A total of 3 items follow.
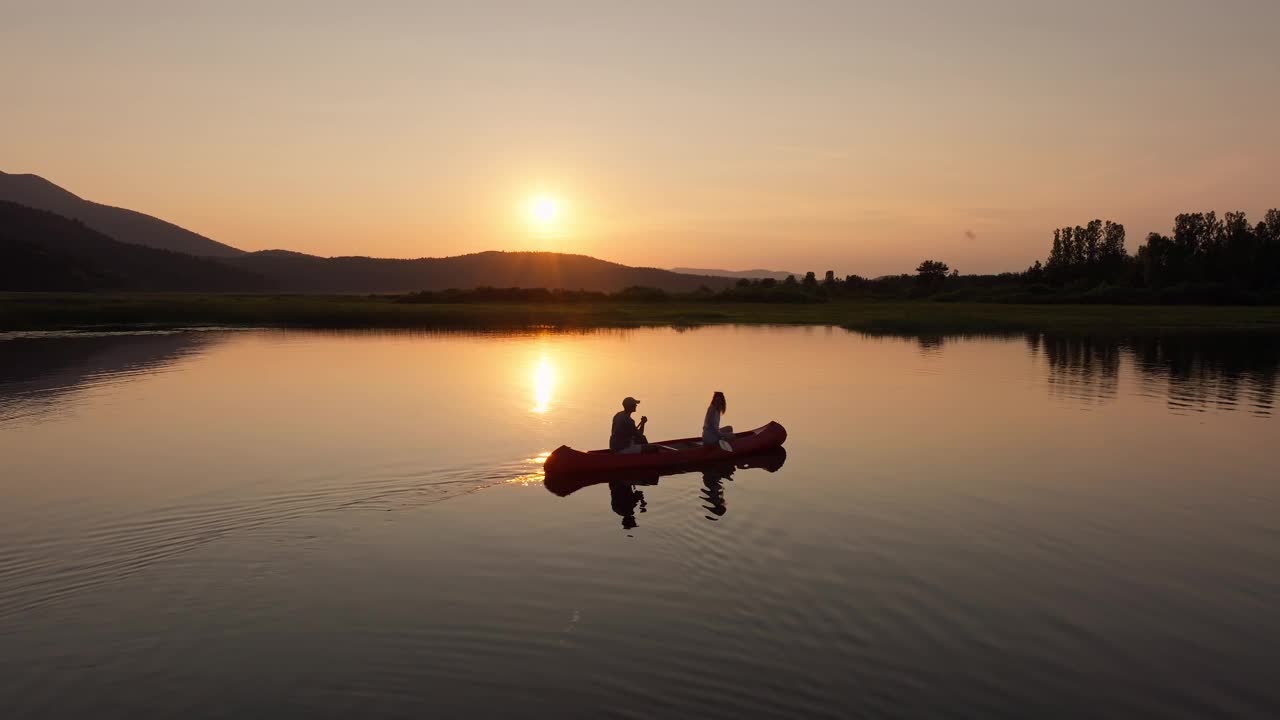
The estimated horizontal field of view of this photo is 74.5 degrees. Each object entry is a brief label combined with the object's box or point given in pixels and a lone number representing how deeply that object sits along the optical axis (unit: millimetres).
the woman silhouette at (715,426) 22484
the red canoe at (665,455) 20297
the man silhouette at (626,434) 21453
